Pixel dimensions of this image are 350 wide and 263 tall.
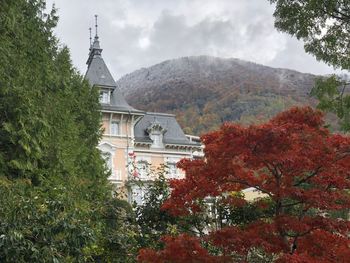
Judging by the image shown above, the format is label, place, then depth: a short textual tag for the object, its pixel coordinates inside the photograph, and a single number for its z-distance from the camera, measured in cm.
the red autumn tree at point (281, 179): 781
